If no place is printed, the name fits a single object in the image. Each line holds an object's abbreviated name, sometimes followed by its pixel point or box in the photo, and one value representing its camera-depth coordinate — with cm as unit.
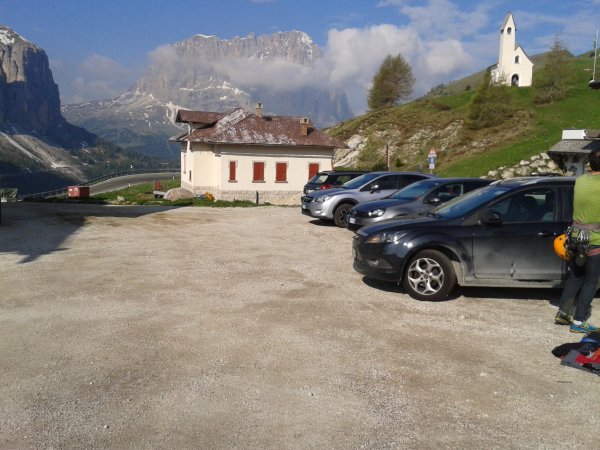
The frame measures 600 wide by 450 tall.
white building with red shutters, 3706
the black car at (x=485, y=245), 735
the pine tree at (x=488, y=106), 5338
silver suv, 1573
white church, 7312
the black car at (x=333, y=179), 2059
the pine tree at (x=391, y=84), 7644
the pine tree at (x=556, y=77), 5584
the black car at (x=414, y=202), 1220
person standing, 577
